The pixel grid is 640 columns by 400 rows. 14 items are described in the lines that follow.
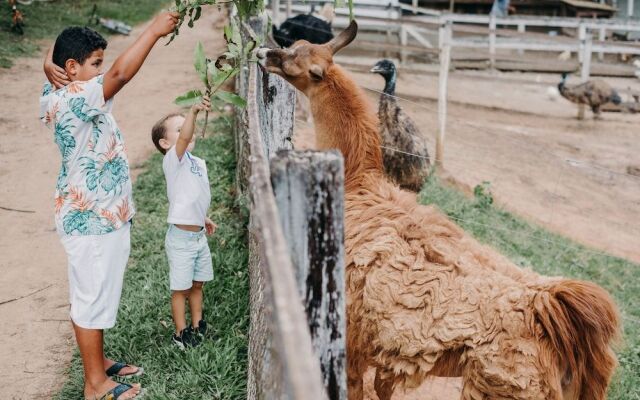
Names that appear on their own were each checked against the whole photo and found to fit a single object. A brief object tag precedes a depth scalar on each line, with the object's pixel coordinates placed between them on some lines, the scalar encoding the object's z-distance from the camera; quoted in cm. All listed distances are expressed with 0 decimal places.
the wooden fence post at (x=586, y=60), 1628
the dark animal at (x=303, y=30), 1067
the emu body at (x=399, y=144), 666
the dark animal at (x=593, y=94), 1517
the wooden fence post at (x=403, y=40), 1783
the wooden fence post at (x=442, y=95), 956
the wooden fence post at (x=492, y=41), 1647
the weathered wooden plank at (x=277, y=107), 437
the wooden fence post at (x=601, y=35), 1701
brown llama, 273
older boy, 305
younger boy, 389
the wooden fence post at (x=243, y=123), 537
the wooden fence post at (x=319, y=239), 177
